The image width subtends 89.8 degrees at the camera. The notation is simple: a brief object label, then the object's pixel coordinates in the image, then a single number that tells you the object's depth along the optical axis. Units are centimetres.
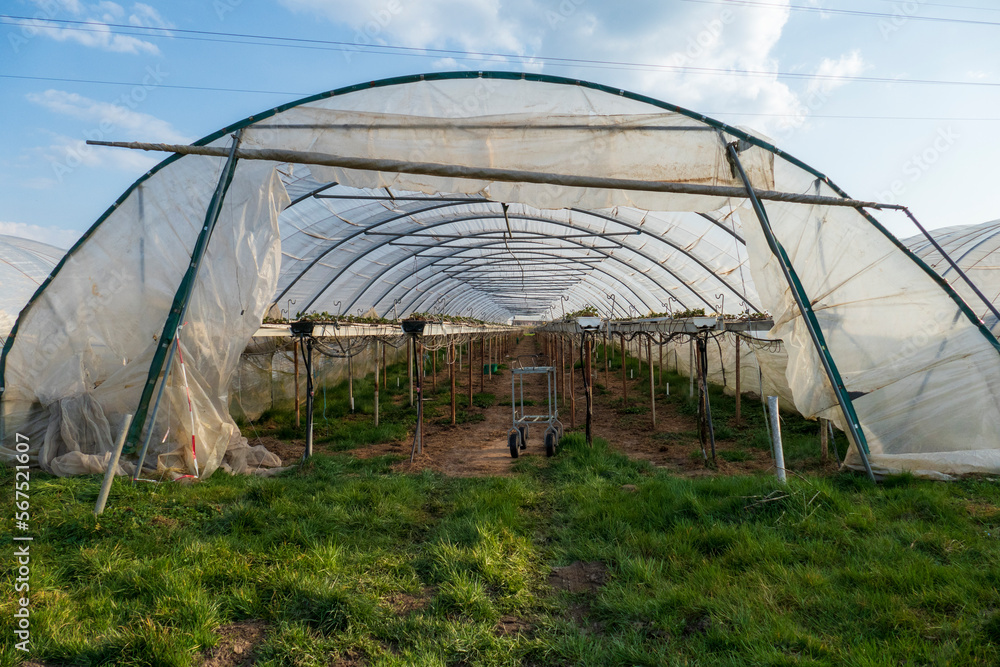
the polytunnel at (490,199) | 550
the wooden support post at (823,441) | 643
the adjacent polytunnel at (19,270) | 819
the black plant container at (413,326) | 756
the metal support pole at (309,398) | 676
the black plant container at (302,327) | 668
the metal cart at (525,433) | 767
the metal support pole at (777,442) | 484
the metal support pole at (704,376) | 686
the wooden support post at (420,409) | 773
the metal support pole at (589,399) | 773
